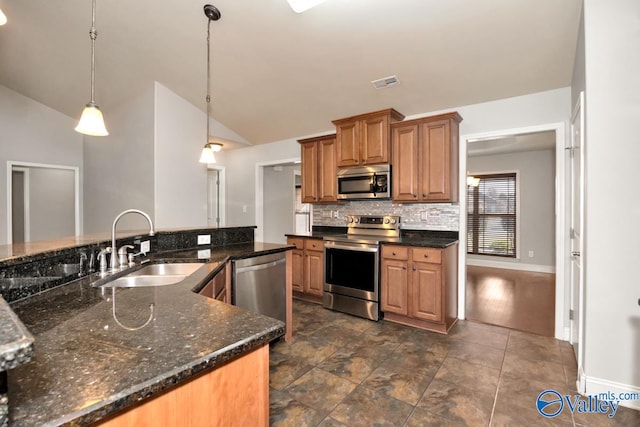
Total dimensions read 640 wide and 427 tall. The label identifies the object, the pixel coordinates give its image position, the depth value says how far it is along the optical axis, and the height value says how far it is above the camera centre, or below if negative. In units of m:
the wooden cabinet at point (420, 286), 3.07 -0.76
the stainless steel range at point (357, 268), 3.43 -0.65
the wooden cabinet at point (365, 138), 3.60 +0.90
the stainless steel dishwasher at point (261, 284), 2.44 -0.60
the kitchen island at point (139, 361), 0.62 -0.36
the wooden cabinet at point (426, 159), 3.29 +0.58
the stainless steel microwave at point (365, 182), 3.64 +0.37
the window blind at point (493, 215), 6.36 -0.06
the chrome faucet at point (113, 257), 1.80 -0.26
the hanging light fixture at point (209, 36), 2.74 +1.75
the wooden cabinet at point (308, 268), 3.95 -0.72
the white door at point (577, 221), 2.17 -0.07
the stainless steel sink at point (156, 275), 1.81 -0.40
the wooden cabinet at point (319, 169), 4.17 +0.59
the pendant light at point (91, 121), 1.87 +0.55
